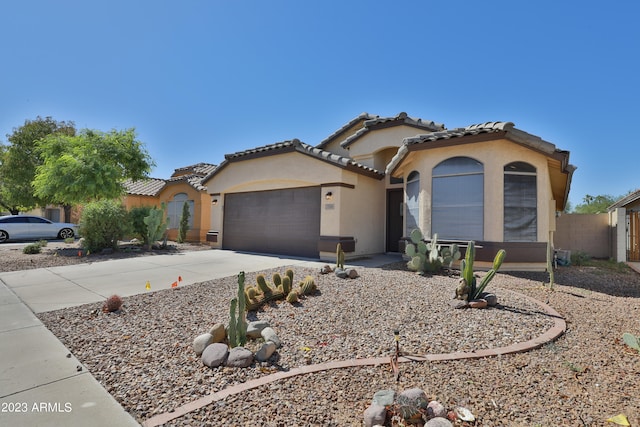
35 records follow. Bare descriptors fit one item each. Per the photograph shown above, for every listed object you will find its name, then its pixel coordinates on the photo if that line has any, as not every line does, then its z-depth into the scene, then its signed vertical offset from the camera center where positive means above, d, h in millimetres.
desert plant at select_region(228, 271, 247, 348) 3781 -1306
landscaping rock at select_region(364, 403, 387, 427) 2418 -1507
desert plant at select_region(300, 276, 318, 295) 5887 -1232
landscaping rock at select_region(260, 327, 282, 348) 3863 -1472
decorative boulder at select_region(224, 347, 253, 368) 3367 -1516
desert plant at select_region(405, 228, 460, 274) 7879 -794
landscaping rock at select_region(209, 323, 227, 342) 3922 -1444
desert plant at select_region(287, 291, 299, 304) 5496 -1345
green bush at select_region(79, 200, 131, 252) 12555 -351
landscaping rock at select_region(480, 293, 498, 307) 5216 -1213
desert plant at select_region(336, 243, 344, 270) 7785 -873
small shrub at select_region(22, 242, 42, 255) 12547 -1407
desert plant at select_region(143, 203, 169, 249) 13794 -305
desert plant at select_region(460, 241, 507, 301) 5266 -826
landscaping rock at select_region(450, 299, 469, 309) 5090 -1284
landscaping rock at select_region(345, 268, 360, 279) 7430 -1209
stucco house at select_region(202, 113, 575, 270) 8766 +1209
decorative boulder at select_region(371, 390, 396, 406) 2559 -1458
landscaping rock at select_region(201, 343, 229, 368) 3395 -1510
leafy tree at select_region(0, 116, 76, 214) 23984 +4036
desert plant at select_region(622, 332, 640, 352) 3049 -1101
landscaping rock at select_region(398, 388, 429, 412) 2516 -1417
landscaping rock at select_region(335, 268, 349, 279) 7406 -1209
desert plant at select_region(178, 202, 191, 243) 17672 -285
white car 17984 -857
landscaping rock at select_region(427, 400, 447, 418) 2490 -1493
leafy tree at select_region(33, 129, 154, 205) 14516 +2717
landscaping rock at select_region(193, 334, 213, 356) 3689 -1486
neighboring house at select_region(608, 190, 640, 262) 12969 +160
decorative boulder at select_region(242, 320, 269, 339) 4156 -1455
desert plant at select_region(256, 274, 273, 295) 5613 -1169
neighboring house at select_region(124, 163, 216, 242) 18250 +1339
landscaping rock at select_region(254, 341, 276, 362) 3523 -1506
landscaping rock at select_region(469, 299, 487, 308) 5074 -1256
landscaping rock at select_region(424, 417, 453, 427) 2318 -1483
